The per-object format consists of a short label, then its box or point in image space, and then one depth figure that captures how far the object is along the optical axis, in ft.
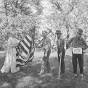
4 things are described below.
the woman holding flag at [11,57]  26.63
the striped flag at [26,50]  24.89
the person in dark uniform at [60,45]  24.18
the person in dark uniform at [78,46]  22.93
